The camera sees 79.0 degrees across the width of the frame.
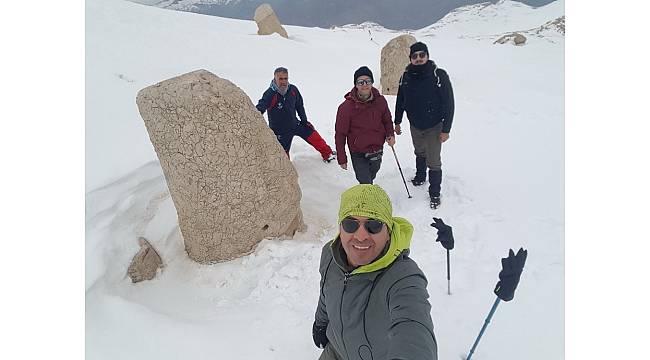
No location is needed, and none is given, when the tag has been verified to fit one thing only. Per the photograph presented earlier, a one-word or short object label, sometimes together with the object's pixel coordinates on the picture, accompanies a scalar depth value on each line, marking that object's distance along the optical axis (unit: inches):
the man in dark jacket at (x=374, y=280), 70.2
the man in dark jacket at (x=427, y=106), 173.6
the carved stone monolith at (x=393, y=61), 465.4
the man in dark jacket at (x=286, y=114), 207.9
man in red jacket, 168.9
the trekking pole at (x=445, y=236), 128.9
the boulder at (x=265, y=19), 789.2
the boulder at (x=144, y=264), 153.2
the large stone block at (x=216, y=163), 144.9
